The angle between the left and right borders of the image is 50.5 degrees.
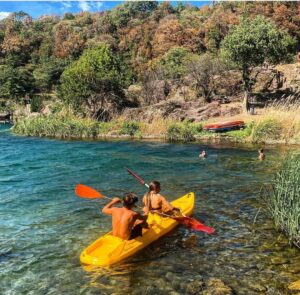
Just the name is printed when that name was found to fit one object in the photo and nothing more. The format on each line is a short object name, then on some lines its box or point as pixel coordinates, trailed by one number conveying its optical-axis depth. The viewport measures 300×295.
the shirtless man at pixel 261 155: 13.87
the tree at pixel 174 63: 31.34
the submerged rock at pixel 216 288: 5.13
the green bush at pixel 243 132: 18.57
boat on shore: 19.96
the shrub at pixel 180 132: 19.61
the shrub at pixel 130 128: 21.93
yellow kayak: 5.86
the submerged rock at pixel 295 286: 5.10
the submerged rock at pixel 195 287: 5.18
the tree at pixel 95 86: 25.81
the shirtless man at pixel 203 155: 14.99
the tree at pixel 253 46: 22.40
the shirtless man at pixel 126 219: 6.17
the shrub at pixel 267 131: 17.63
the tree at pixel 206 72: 26.43
